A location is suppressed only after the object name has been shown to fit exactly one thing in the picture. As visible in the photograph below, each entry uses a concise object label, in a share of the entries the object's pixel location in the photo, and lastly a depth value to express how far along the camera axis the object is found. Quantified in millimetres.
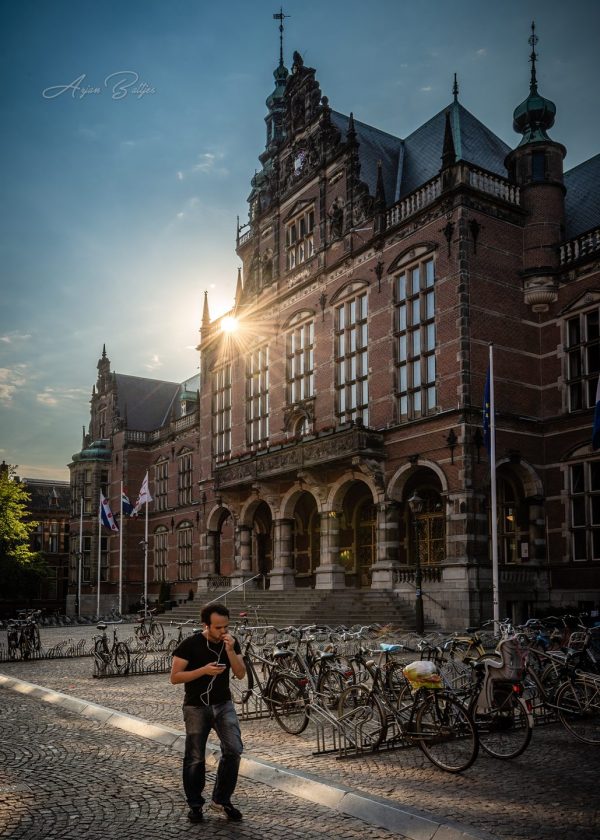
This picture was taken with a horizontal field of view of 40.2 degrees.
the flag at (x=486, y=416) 22770
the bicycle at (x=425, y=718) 8297
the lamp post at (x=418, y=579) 22234
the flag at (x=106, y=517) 42031
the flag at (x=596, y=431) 17938
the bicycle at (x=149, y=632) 23188
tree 48000
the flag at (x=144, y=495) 38997
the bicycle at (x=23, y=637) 20625
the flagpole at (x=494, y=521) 20750
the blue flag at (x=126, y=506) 41594
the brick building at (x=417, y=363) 25547
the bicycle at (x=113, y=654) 16422
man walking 6715
